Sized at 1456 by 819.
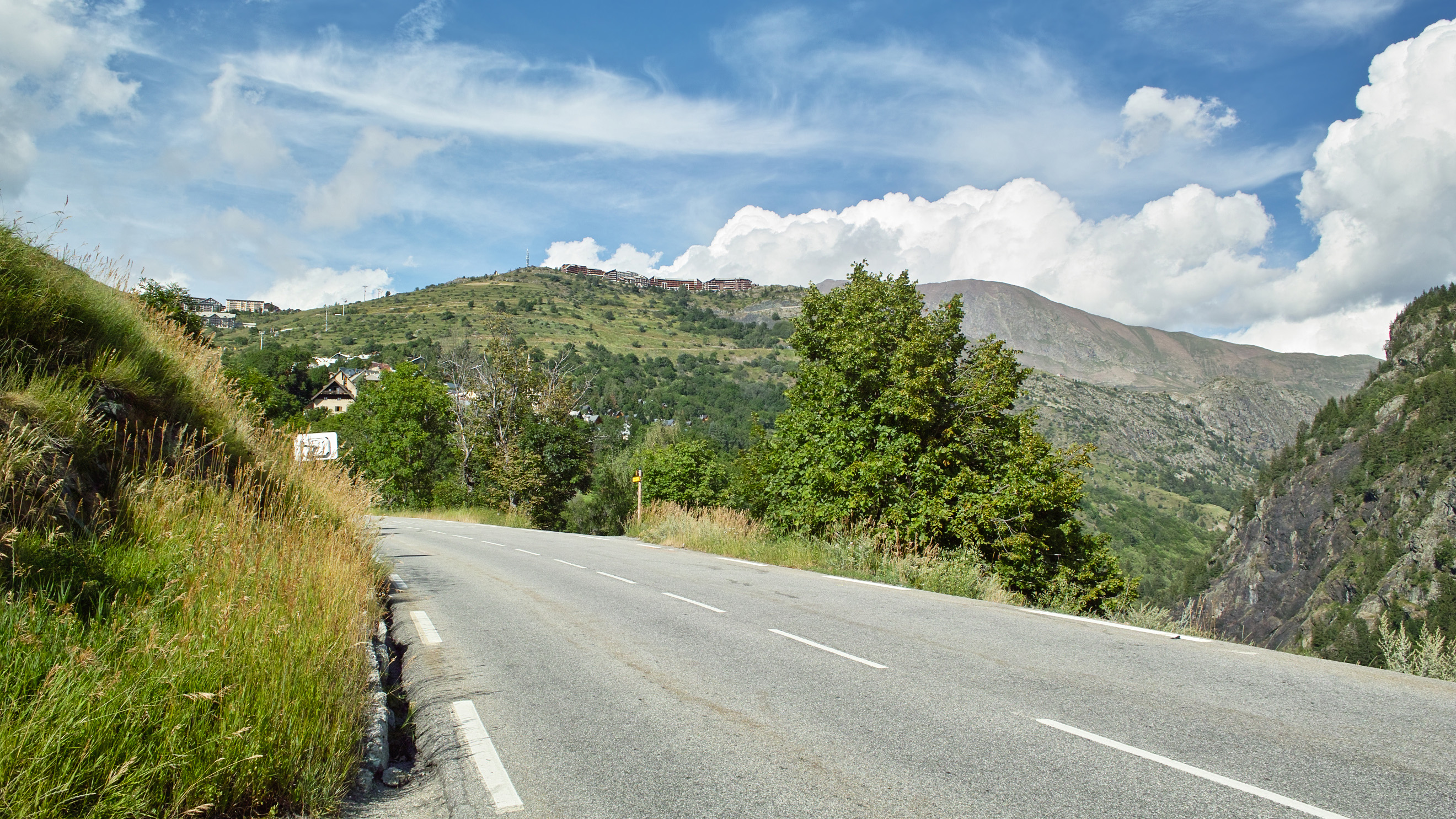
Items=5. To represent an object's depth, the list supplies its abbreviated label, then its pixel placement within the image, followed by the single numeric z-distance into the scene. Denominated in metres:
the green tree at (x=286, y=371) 78.44
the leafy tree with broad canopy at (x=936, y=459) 16.44
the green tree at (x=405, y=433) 50.72
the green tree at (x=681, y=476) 44.22
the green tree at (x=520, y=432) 39.06
